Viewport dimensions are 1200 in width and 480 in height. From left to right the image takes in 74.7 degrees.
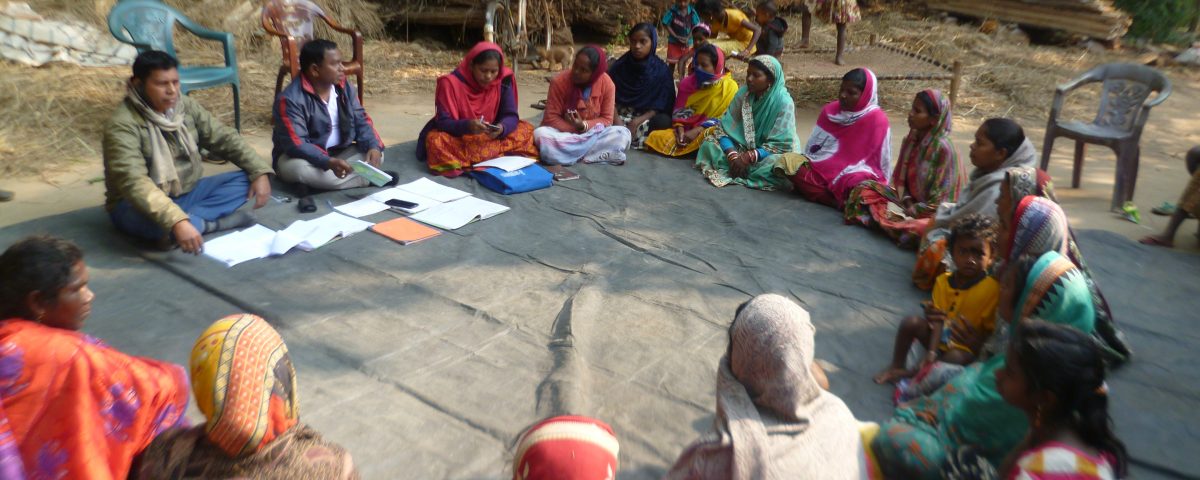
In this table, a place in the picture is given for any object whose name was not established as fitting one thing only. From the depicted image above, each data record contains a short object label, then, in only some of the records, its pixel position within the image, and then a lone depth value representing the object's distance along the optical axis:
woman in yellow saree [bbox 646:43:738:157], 5.72
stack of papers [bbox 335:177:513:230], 4.32
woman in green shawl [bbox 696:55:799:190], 5.16
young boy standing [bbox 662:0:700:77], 7.77
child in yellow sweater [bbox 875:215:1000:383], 2.83
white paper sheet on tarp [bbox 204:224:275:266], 3.68
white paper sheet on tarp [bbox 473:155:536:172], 4.98
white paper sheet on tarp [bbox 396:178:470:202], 4.66
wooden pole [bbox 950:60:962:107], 6.91
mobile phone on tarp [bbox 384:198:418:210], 4.46
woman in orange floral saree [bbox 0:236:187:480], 1.86
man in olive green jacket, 3.56
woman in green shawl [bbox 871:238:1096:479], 2.09
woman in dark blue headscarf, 6.13
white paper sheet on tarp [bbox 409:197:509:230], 4.28
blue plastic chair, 5.56
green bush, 10.55
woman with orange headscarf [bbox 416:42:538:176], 5.08
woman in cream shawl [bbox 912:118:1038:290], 3.71
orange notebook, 4.02
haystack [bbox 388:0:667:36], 9.32
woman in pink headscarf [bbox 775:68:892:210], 4.82
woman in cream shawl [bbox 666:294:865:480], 1.67
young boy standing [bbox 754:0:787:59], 8.08
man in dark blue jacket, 4.48
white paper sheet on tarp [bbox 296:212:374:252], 3.88
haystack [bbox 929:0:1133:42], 10.53
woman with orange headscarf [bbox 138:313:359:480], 1.66
